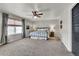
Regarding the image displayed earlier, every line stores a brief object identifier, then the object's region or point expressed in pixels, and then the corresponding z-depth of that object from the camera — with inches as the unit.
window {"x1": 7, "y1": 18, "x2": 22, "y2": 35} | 165.2
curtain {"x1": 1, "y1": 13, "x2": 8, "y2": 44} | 136.6
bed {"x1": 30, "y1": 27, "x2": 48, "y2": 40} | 196.0
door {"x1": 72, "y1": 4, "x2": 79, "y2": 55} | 73.6
